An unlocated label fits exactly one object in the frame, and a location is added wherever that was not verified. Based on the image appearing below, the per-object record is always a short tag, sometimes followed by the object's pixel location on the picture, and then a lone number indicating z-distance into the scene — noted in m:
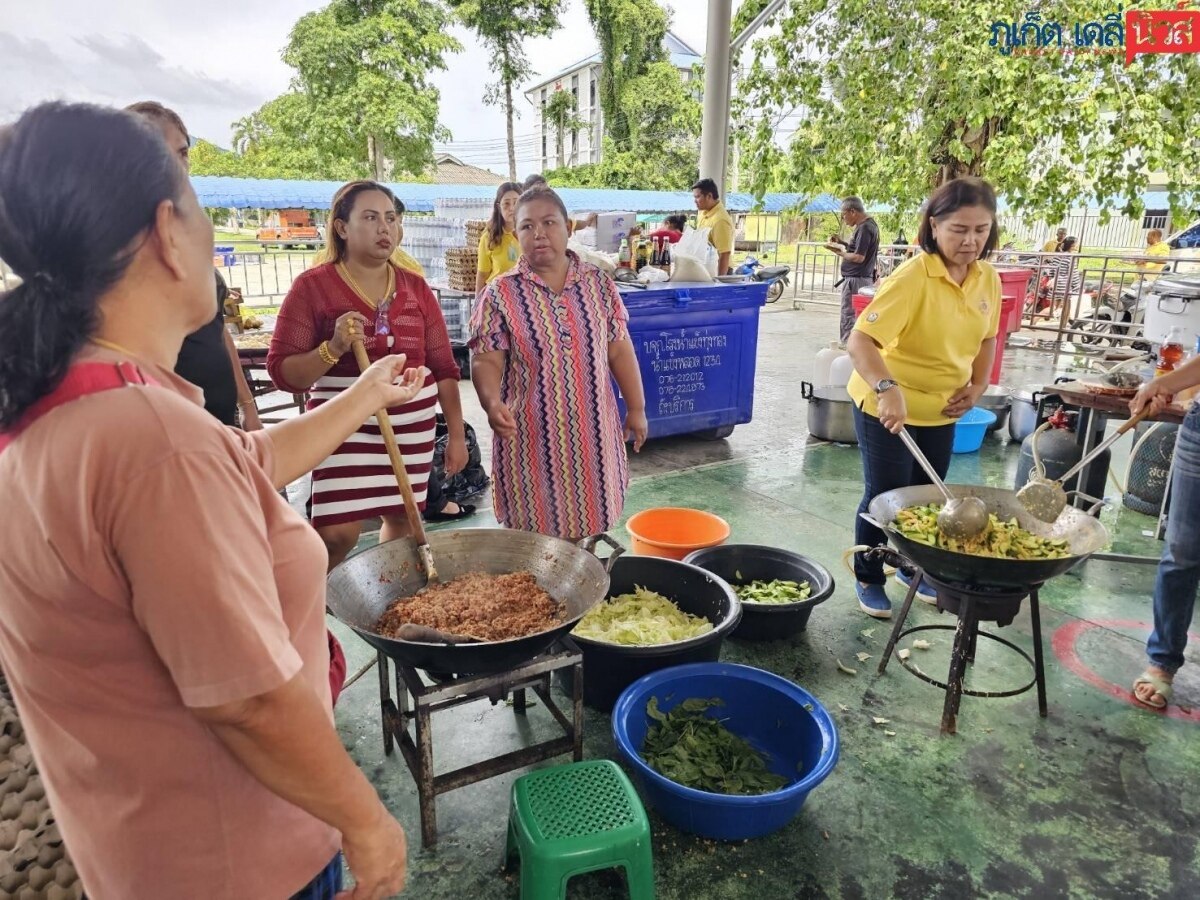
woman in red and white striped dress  2.58
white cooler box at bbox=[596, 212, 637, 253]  6.75
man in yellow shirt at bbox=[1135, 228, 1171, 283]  11.26
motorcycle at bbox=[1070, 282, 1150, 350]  9.03
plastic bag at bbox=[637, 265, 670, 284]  5.51
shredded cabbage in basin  2.73
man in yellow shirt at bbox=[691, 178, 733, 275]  7.50
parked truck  22.00
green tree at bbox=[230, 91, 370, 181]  20.08
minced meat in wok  1.89
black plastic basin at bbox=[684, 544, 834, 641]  3.13
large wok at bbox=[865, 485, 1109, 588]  2.32
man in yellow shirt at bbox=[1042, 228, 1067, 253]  12.78
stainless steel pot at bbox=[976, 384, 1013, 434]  6.06
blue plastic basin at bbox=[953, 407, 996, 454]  5.61
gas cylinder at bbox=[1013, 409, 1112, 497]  4.36
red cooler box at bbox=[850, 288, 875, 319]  7.01
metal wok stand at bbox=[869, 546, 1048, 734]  2.50
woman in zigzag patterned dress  2.61
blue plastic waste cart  5.39
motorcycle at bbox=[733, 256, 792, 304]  14.97
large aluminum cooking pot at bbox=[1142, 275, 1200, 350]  4.83
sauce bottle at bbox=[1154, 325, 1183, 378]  3.87
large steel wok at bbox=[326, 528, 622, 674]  1.74
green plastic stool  1.76
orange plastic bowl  3.85
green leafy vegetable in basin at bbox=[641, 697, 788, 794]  2.26
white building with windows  29.53
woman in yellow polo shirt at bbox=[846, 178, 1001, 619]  2.81
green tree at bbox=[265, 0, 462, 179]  19.50
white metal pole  7.36
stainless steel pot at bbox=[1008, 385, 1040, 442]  5.81
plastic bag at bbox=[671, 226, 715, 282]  5.75
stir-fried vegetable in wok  2.50
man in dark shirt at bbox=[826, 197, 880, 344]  8.99
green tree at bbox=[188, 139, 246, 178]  26.84
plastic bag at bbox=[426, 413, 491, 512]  4.42
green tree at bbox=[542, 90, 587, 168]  27.90
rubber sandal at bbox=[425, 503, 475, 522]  4.43
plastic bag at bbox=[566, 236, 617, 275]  5.33
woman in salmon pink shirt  0.77
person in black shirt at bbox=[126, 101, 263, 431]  2.27
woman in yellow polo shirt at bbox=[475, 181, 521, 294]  5.71
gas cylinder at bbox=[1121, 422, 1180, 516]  4.40
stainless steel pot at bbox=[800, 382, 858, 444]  5.88
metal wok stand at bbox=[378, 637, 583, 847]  2.00
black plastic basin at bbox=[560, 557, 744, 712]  2.59
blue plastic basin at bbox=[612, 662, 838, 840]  2.07
